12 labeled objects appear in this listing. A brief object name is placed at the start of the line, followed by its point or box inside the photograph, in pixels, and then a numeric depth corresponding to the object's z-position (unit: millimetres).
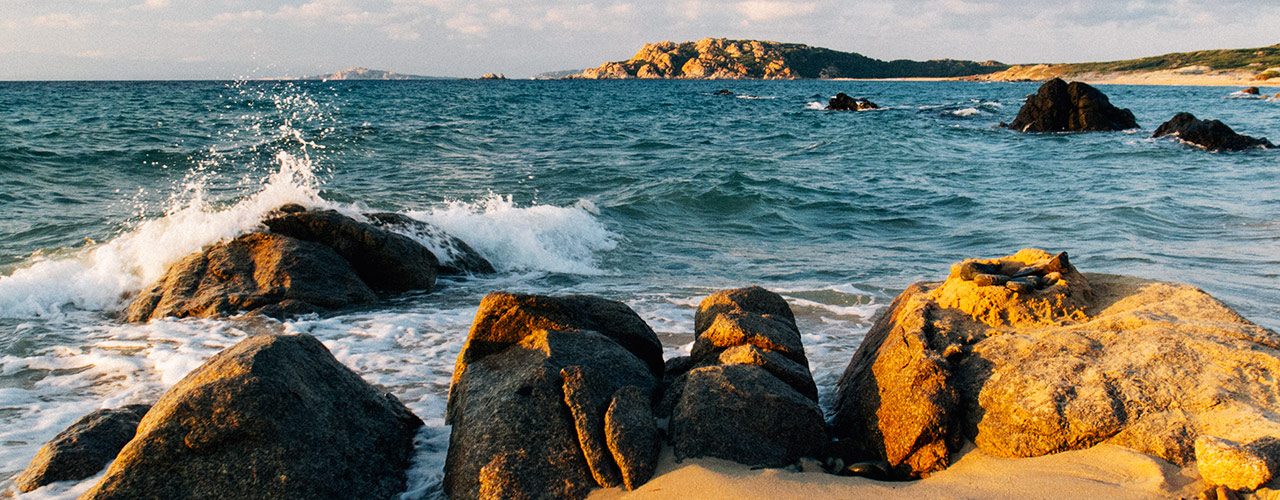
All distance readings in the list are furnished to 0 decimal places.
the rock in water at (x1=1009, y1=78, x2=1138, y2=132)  25656
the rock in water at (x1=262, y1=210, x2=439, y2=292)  6926
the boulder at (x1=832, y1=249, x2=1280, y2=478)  2947
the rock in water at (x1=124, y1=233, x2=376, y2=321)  6117
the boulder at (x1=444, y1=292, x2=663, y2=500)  3061
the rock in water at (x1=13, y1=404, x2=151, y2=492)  3240
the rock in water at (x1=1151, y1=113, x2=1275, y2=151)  19031
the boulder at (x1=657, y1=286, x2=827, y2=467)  3221
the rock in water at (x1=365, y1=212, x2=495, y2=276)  7926
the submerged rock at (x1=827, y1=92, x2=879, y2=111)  38781
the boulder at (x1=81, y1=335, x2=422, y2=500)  2889
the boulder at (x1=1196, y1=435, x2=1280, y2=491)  2441
